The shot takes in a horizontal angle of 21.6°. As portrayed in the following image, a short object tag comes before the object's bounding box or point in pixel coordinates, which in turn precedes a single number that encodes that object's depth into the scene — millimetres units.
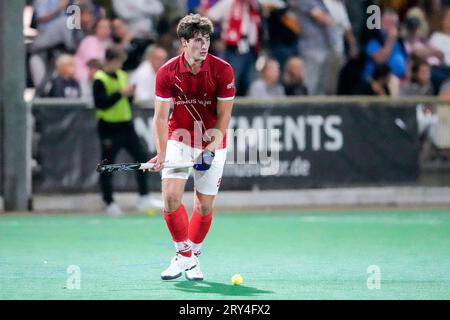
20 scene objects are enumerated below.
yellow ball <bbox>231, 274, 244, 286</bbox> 9539
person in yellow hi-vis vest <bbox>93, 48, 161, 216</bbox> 15414
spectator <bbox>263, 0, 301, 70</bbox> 17094
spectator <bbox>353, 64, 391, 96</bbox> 17141
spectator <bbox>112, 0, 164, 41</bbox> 16953
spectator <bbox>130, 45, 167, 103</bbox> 16286
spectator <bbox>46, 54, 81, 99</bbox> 16203
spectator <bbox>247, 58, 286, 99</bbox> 16625
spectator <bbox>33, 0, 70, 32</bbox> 16547
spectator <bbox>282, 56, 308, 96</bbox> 16969
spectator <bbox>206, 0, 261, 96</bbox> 16750
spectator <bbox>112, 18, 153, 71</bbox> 16594
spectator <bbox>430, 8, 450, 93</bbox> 17938
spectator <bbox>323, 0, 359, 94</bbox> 17297
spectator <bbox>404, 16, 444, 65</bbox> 18016
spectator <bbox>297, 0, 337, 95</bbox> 17234
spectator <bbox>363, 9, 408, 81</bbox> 17266
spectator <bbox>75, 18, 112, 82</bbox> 16375
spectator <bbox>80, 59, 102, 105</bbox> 16125
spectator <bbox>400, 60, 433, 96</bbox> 17672
